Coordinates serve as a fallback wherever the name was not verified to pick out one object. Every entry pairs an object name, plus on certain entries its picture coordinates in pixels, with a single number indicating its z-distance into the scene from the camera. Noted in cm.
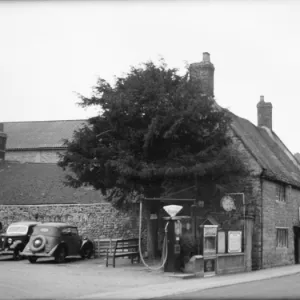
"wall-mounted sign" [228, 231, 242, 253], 2273
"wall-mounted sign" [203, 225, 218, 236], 2132
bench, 2359
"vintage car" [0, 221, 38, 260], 2552
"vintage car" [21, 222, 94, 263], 2356
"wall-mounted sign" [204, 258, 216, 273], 2077
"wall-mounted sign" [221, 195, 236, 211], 2442
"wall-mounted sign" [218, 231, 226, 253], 2216
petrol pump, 2038
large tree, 2341
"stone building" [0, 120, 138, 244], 2931
